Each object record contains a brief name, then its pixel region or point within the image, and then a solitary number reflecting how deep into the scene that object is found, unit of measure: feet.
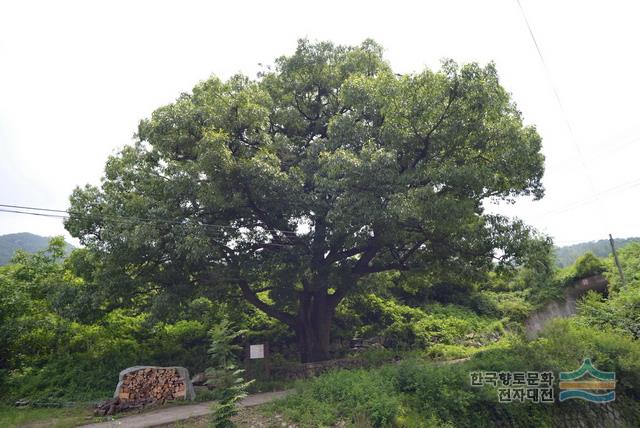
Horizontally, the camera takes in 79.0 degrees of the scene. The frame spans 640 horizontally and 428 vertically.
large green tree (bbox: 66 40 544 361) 33.53
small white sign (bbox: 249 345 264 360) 38.04
